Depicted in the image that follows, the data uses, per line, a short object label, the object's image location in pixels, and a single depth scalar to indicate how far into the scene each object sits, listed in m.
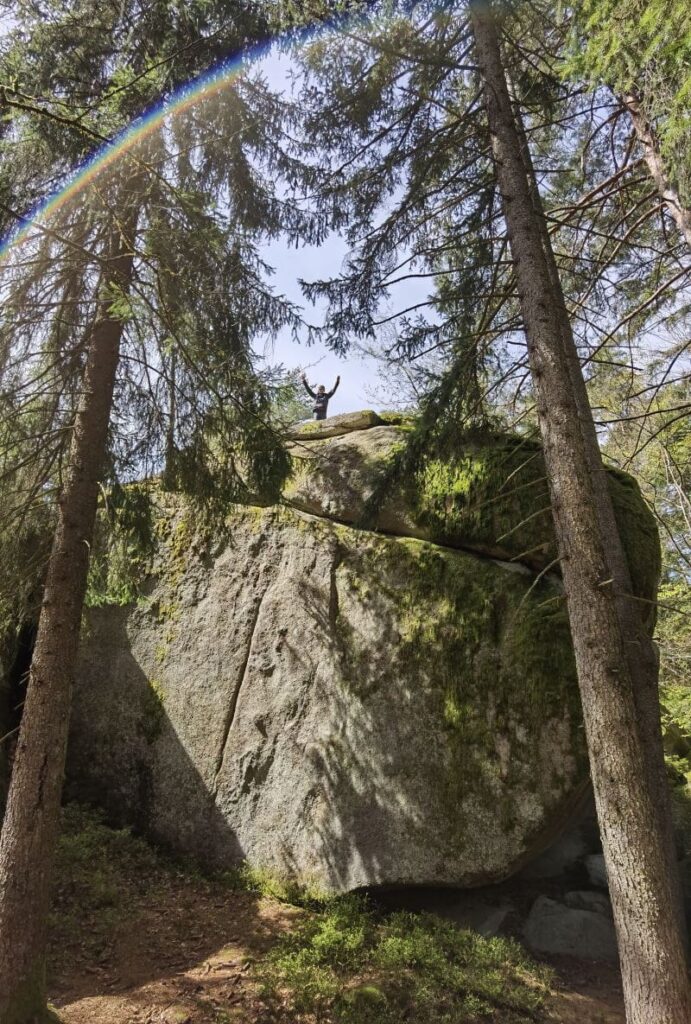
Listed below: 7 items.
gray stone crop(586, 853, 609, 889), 6.77
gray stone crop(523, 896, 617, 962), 6.27
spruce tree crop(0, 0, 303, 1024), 5.35
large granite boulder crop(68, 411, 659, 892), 6.53
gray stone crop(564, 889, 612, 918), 6.56
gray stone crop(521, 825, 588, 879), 6.88
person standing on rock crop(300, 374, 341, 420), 12.12
